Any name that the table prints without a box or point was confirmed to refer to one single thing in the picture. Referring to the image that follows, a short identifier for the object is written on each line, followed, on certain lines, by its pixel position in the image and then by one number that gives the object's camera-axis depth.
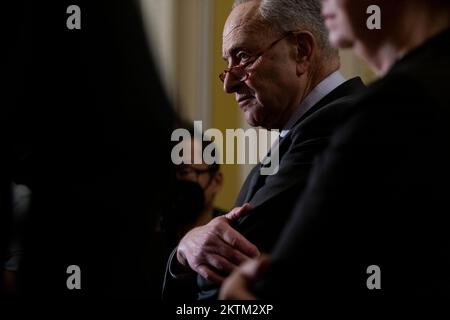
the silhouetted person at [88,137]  2.14
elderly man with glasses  2.63
